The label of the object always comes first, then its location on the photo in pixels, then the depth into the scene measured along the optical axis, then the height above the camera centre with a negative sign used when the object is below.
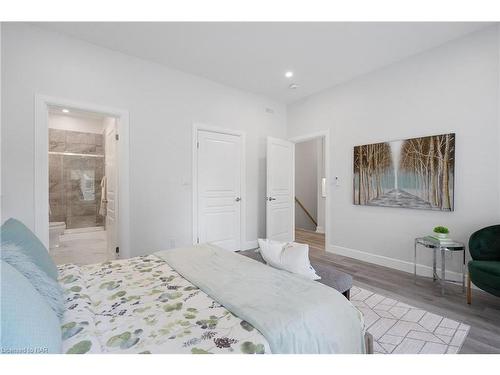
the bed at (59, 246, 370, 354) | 0.90 -0.60
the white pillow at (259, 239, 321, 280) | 1.65 -0.52
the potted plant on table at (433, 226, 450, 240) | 2.56 -0.49
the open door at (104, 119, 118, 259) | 3.14 +0.01
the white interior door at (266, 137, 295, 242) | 4.28 -0.05
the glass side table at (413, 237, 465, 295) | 2.44 -0.64
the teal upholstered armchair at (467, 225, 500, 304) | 1.95 -0.68
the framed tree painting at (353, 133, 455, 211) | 2.78 +0.19
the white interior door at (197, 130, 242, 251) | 3.71 -0.01
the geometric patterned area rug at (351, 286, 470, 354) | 1.63 -1.12
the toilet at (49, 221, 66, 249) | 3.75 -0.73
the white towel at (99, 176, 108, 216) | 4.43 -0.21
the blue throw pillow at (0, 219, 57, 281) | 1.21 -0.30
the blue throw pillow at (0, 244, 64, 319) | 1.01 -0.40
